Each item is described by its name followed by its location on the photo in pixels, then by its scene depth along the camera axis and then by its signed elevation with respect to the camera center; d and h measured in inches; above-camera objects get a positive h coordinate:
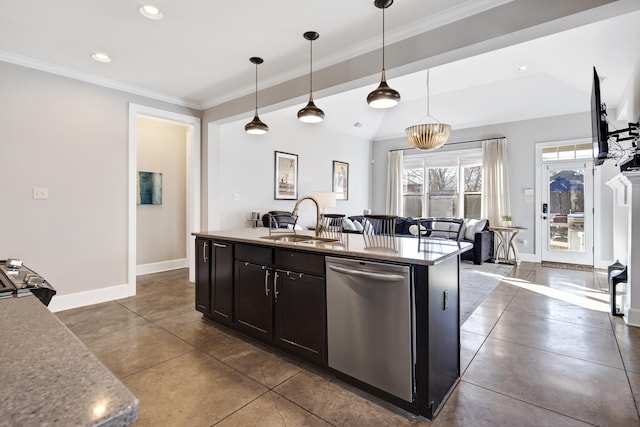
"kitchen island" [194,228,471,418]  70.1 -24.5
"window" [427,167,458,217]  305.0 +20.0
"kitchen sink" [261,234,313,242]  110.8 -9.0
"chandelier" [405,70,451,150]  206.1 +51.2
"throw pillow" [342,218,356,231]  250.1 -10.1
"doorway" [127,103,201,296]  162.4 +23.5
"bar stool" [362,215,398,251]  88.0 -8.6
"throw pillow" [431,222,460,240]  245.1 -12.6
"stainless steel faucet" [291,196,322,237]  113.5 -2.9
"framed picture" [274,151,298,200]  245.4 +29.1
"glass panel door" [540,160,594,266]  235.0 +0.2
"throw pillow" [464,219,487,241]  243.8 -12.1
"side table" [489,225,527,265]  242.3 -25.9
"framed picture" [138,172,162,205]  212.1 +16.9
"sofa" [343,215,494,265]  240.0 -17.4
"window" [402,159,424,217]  325.0 +27.1
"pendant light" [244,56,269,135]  131.3 +36.1
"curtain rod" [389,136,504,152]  274.4 +65.0
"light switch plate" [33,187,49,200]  134.3 +8.5
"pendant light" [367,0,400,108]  91.8 +34.4
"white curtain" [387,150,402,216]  329.7 +30.2
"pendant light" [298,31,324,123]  110.8 +35.5
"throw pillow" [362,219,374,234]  209.3 -9.9
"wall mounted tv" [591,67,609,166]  109.7 +29.8
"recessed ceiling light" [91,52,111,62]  127.0 +63.6
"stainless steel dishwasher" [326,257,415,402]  70.5 -26.3
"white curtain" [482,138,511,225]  266.2 +27.2
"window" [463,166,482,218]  289.7 +19.7
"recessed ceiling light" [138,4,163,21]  97.4 +63.2
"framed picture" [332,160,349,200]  300.7 +32.1
